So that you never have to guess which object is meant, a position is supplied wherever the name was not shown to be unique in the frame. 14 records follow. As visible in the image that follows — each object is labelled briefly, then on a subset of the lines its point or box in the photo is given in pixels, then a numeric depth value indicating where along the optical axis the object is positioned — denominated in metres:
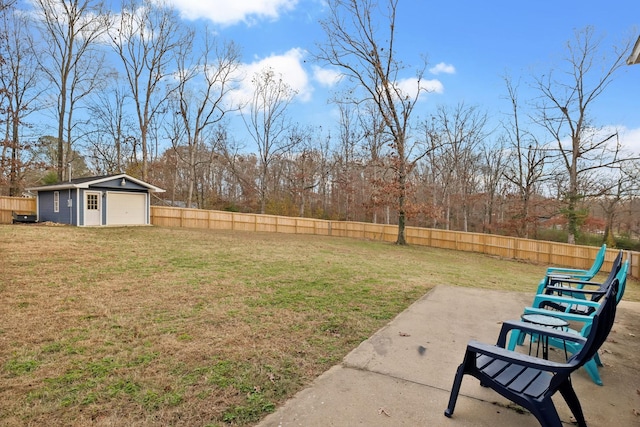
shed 15.41
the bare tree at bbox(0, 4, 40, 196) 18.59
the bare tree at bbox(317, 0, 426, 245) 16.97
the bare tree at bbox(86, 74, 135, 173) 24.38
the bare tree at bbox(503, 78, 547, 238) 21.22
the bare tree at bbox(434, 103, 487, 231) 25.59
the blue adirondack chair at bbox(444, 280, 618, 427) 1.70
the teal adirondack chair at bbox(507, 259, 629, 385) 2.61
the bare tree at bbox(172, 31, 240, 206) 24.08
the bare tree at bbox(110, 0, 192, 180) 22.27
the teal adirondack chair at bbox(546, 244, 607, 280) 4.47
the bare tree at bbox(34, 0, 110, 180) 20.39
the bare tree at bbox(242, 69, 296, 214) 26.25
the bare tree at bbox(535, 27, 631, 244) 18.64
